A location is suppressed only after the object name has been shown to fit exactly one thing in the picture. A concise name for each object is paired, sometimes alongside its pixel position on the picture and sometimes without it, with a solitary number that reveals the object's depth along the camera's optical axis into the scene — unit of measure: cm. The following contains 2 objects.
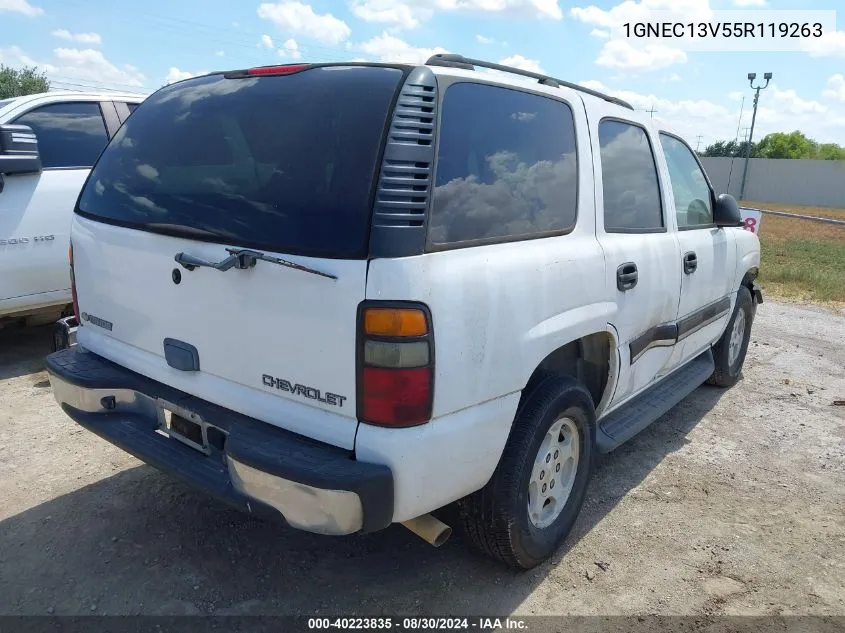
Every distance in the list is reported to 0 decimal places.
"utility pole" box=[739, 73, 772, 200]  4676
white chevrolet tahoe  206
